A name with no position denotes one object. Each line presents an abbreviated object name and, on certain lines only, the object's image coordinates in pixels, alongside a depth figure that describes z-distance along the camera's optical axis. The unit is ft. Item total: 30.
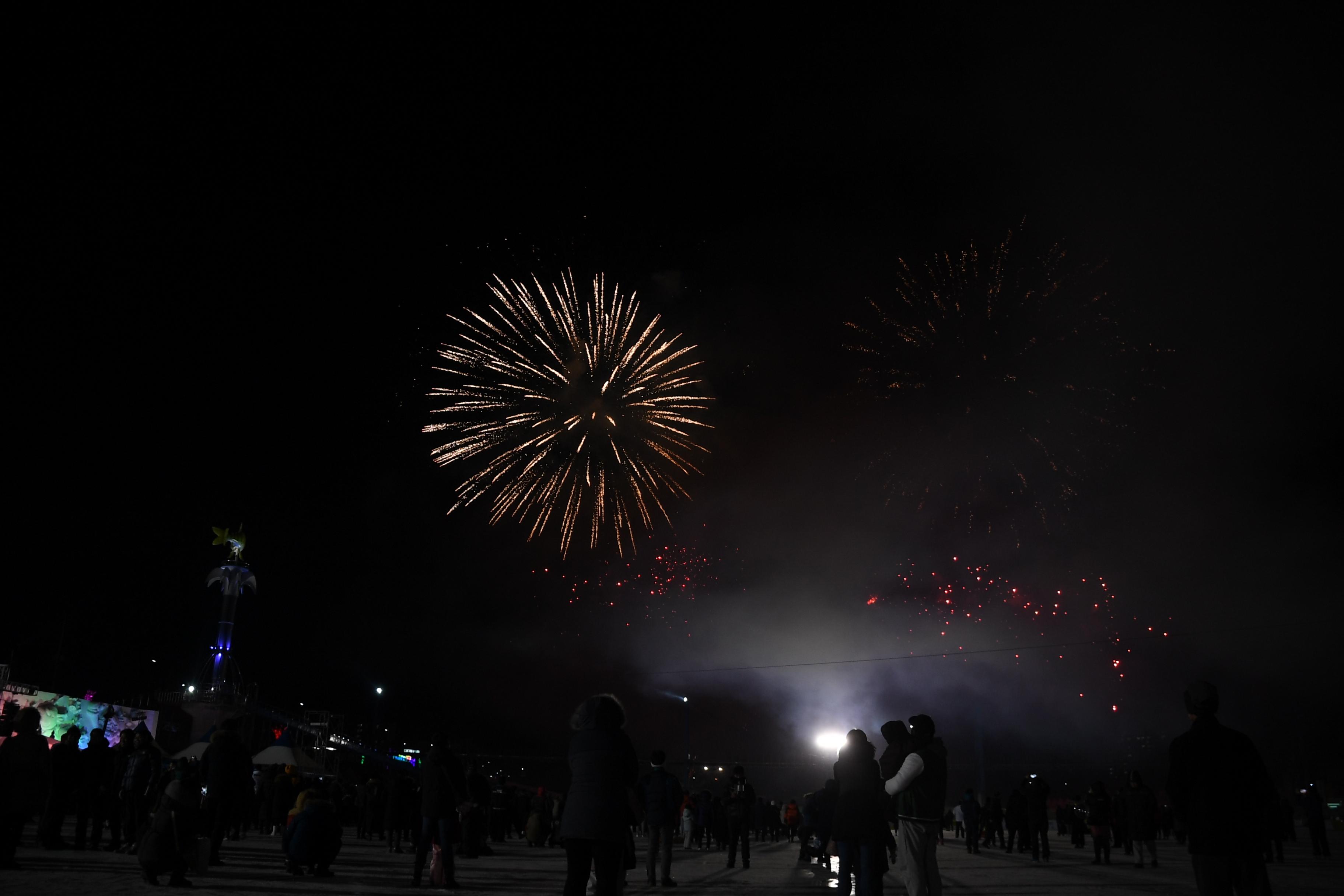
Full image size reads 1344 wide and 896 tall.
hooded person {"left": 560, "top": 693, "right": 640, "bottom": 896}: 17.43
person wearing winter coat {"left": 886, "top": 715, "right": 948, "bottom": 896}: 24.04
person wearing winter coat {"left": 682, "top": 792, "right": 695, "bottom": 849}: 87.20
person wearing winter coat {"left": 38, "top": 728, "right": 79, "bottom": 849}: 37.81
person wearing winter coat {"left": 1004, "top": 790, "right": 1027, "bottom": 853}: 69.10
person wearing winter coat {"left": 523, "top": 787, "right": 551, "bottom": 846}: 71.87
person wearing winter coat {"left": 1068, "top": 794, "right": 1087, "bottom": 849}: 81.35
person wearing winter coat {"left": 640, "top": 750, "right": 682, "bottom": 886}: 37.27
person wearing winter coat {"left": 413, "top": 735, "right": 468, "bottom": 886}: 31.78
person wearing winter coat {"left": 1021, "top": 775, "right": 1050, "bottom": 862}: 60.85
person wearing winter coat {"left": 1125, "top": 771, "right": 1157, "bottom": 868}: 54.29
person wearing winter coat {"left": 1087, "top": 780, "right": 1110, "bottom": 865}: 58.59
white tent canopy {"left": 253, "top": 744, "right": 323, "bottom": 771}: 84.79
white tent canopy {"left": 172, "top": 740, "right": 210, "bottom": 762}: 70.82
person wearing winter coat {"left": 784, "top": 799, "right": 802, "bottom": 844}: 113.88
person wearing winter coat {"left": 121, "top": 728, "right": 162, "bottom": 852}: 40.68
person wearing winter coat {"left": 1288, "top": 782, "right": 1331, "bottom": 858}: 64.64
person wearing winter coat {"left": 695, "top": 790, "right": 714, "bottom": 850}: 83.71
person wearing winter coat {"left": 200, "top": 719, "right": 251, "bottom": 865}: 33.88
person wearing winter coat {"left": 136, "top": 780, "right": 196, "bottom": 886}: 28.50
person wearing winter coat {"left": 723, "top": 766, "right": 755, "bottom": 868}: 53.11
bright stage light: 178.70
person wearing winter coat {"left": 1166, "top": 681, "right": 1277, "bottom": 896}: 17.25
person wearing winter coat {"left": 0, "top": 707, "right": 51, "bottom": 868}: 29.50
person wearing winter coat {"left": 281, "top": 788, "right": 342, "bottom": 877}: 34.09
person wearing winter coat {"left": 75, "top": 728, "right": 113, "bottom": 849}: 39.81
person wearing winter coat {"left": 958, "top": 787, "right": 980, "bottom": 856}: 72.49
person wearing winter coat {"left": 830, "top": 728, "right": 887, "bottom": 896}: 23.99
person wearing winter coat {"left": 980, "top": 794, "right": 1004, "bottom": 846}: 82.43
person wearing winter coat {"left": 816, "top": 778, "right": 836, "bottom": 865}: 48.75
